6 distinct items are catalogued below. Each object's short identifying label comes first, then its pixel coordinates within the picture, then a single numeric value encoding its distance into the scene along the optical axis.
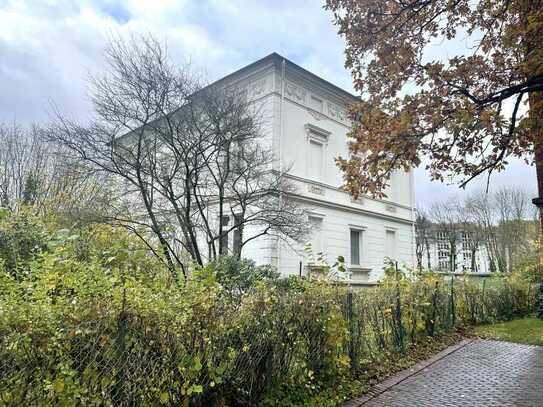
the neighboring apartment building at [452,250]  38.18
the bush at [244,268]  8.95
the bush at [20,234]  5.96
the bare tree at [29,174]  15.83
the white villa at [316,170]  14.52
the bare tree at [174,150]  9.39
